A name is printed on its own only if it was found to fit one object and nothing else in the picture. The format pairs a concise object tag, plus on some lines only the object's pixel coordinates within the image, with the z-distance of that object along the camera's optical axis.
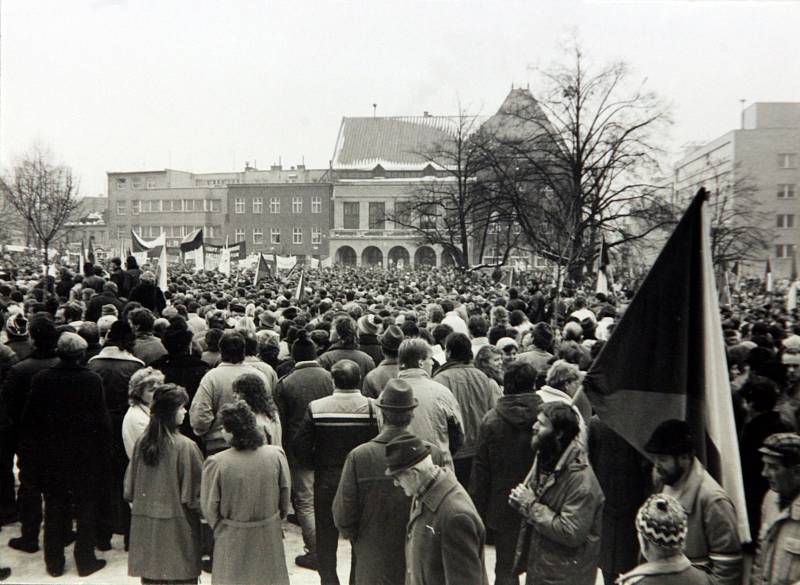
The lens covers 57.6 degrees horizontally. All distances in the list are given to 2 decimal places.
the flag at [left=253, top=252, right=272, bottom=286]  20.00
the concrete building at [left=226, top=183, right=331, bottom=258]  80.94
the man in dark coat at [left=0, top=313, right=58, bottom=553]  6.43
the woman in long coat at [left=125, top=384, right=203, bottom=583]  4.93
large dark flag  3.90
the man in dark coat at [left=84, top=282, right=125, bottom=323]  10.40
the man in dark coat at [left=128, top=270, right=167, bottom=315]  11.75
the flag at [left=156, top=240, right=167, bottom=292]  13.25
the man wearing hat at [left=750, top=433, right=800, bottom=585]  3.30
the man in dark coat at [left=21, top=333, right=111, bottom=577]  5.92
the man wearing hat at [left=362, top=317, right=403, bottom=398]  6.87
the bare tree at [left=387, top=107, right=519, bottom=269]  32.69
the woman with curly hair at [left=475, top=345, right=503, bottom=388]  7.11
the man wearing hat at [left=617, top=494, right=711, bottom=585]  2.89
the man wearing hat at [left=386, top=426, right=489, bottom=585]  3.40
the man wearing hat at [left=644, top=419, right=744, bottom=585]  3.43
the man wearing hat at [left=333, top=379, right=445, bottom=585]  4.24
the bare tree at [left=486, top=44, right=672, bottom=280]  30.03
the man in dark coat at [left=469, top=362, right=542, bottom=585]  5.16
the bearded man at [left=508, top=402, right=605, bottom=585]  3.89
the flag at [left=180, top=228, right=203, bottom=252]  19.89
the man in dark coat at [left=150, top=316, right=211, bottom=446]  6.55
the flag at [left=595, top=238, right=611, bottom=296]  15.95
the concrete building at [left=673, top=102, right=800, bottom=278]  60.56
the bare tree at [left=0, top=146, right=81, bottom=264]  34.38
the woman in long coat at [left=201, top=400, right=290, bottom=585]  4.61
